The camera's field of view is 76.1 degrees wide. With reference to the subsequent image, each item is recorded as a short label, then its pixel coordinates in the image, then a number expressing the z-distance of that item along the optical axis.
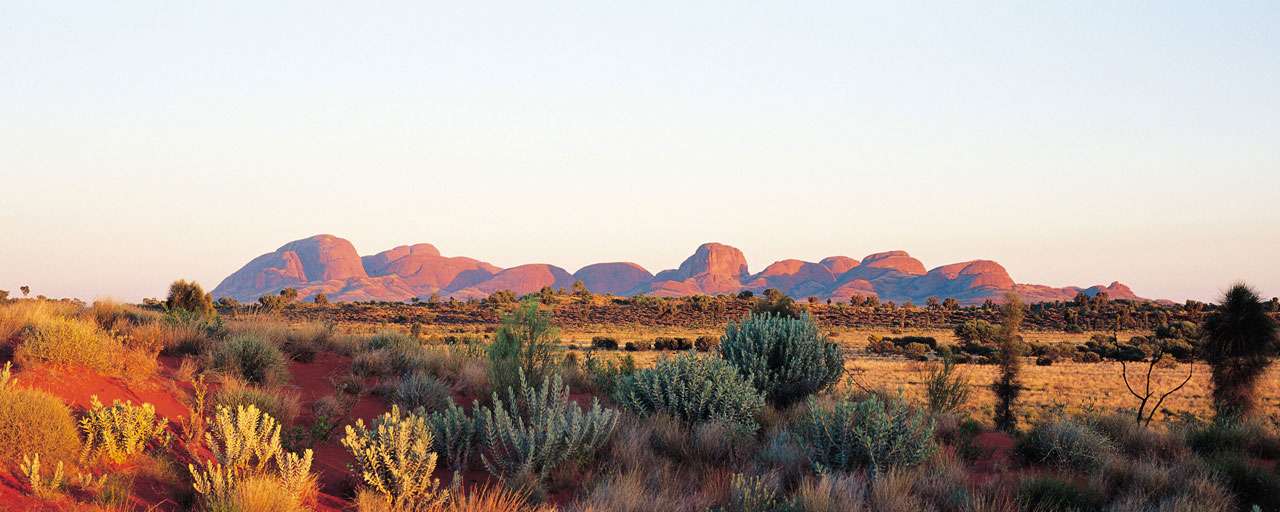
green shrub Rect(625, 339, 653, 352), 42.22
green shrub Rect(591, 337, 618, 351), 43.20
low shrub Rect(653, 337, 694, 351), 43.14
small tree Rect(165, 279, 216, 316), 26.20
